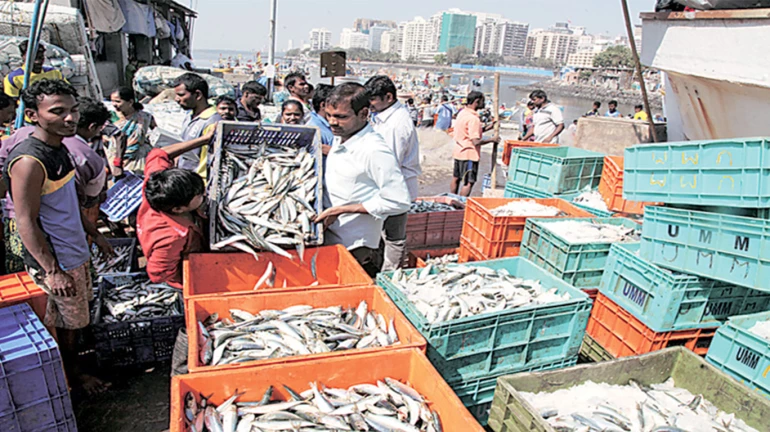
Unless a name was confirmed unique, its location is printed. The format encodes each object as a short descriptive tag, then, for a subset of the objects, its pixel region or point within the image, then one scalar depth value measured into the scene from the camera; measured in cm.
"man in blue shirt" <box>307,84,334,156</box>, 517
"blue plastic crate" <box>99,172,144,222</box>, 518
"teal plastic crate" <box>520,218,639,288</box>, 411
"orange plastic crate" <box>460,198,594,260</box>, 489
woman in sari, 545
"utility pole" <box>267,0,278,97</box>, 1566
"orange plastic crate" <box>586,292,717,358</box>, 351
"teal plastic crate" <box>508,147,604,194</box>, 617
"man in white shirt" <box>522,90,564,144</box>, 875
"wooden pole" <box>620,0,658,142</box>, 533
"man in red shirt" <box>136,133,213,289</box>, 304
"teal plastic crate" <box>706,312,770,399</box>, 281
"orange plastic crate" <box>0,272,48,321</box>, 287
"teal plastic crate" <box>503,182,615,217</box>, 580
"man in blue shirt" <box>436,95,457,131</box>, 1723
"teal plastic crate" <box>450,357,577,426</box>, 288
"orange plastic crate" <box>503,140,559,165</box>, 800
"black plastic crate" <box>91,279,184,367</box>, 351
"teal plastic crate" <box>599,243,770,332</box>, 339
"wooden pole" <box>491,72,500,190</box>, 854
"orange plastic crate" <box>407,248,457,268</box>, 535
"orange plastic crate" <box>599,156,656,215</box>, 567
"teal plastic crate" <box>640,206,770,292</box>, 303
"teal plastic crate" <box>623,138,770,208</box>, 297
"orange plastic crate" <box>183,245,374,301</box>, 331
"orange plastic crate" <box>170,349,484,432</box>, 208
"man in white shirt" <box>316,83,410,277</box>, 335
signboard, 863
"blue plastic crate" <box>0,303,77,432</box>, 240
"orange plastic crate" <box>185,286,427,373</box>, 243
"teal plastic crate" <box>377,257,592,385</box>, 271
